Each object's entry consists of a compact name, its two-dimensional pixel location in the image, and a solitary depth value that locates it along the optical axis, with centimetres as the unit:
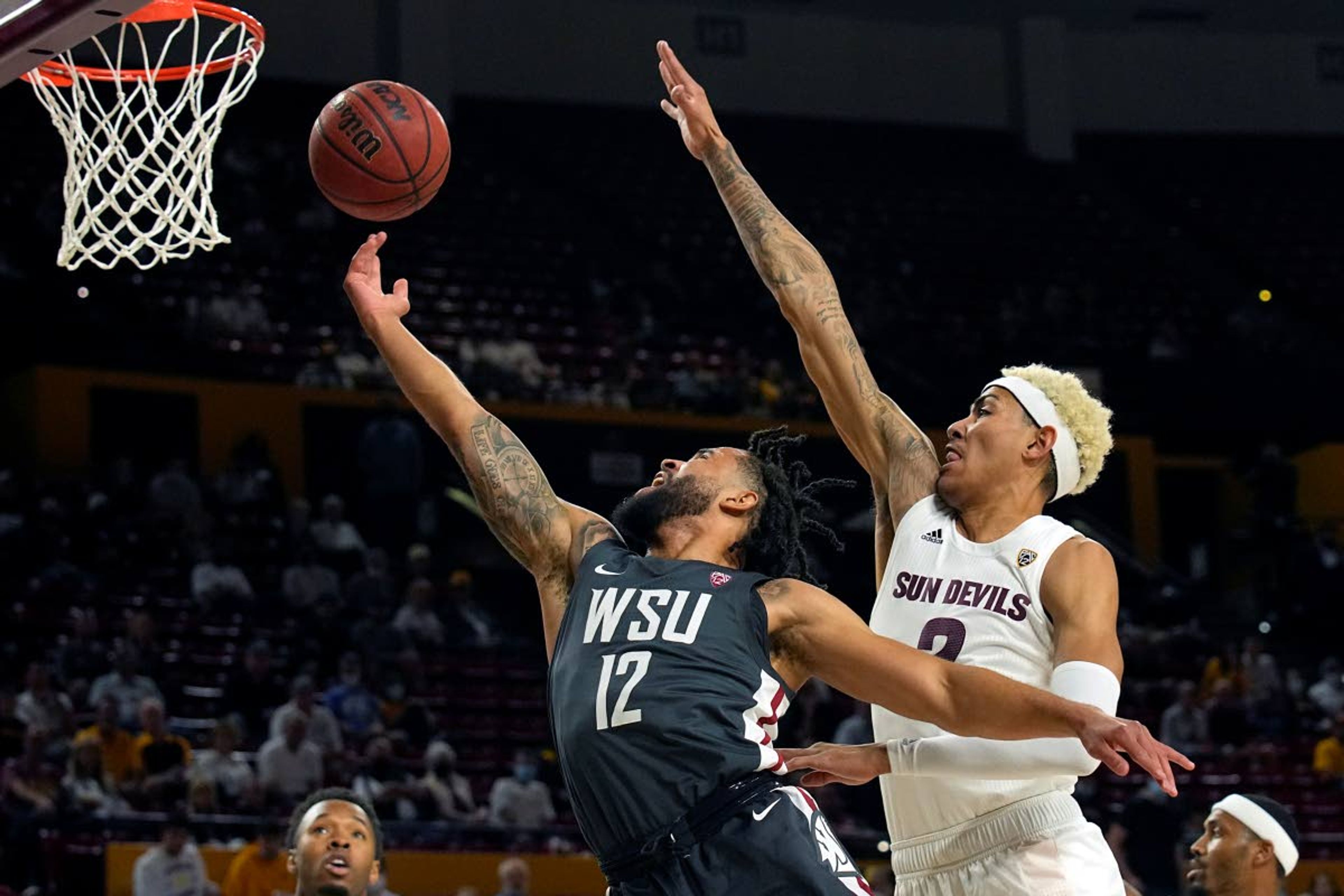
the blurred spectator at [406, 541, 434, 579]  1449
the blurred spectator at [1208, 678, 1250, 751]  1473
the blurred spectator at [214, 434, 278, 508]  1533
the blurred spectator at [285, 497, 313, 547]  1488
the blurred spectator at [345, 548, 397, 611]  1395
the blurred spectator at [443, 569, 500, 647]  1452
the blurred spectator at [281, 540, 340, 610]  1402
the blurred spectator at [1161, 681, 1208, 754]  1439
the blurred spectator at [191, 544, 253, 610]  1363
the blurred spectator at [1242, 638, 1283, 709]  1555
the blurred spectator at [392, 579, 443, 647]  1398
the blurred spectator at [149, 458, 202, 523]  1469
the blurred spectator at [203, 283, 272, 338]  1706
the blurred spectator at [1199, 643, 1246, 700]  1581
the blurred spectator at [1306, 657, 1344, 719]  1588
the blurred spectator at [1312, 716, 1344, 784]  1427
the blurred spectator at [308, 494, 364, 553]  1501
